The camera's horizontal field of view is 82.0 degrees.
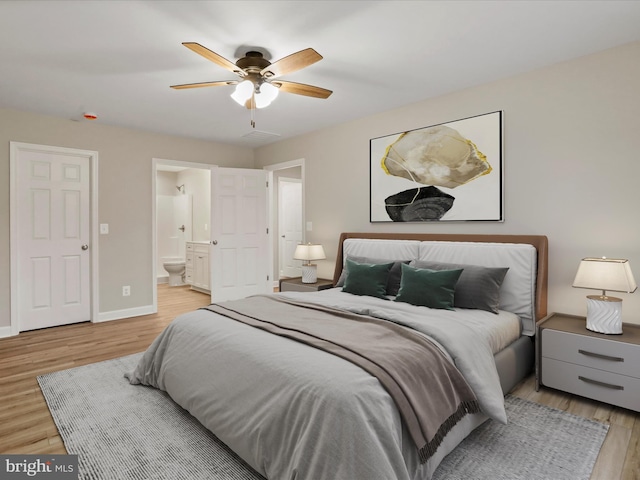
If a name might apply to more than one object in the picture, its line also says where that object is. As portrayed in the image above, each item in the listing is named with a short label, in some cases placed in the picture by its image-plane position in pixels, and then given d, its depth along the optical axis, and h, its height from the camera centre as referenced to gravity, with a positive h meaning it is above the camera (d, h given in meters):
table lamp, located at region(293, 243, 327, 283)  4.46 -0.27
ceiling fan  2.31 +1.11
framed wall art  3.25 +0.61
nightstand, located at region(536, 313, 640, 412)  2.25 -0.81
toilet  7.21 -0.71
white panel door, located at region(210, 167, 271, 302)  5.25 +0.00
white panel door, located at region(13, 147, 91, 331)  4.11 -0.04
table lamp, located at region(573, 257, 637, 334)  2.33 -0.31
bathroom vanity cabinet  6.52 -0.60
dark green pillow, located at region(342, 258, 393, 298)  3.24 -0.40
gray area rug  1.76 -1.12
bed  1.46 -0.65
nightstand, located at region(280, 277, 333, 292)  4.26 -0.60
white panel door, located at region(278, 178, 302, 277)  7.34 +0.22
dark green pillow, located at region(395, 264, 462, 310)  2.76 -0.40
